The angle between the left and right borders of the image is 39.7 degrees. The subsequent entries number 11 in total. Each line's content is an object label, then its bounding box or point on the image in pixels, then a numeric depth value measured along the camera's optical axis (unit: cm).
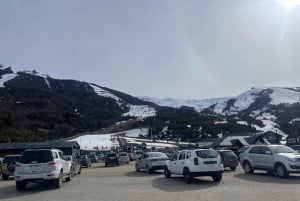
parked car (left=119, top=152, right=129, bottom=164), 5419
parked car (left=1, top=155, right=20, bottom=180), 2962
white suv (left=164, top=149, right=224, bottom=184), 1931
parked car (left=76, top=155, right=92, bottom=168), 4841
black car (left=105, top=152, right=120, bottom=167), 4869
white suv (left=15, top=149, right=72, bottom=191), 1836
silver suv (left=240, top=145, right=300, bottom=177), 2047
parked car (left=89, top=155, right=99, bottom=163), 7143
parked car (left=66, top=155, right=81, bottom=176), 2770
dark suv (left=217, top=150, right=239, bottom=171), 2816
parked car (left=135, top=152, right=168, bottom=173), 2770
